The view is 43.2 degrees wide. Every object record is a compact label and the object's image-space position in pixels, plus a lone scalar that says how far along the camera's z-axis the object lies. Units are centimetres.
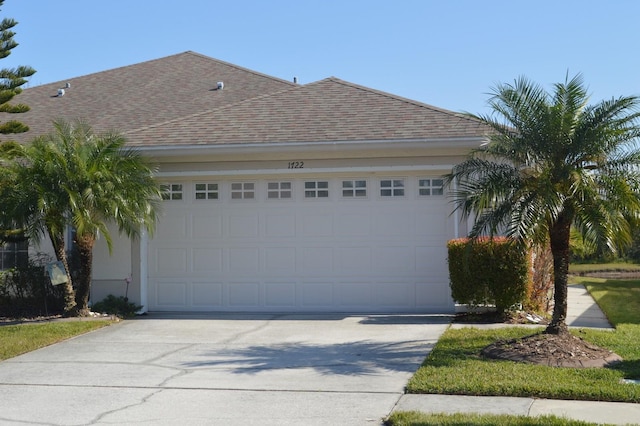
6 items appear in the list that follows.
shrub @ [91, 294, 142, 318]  1496
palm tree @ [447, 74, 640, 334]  1019
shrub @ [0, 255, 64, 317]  1527
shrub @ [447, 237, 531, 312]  1316
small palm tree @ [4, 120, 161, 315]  1370
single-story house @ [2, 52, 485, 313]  1480
